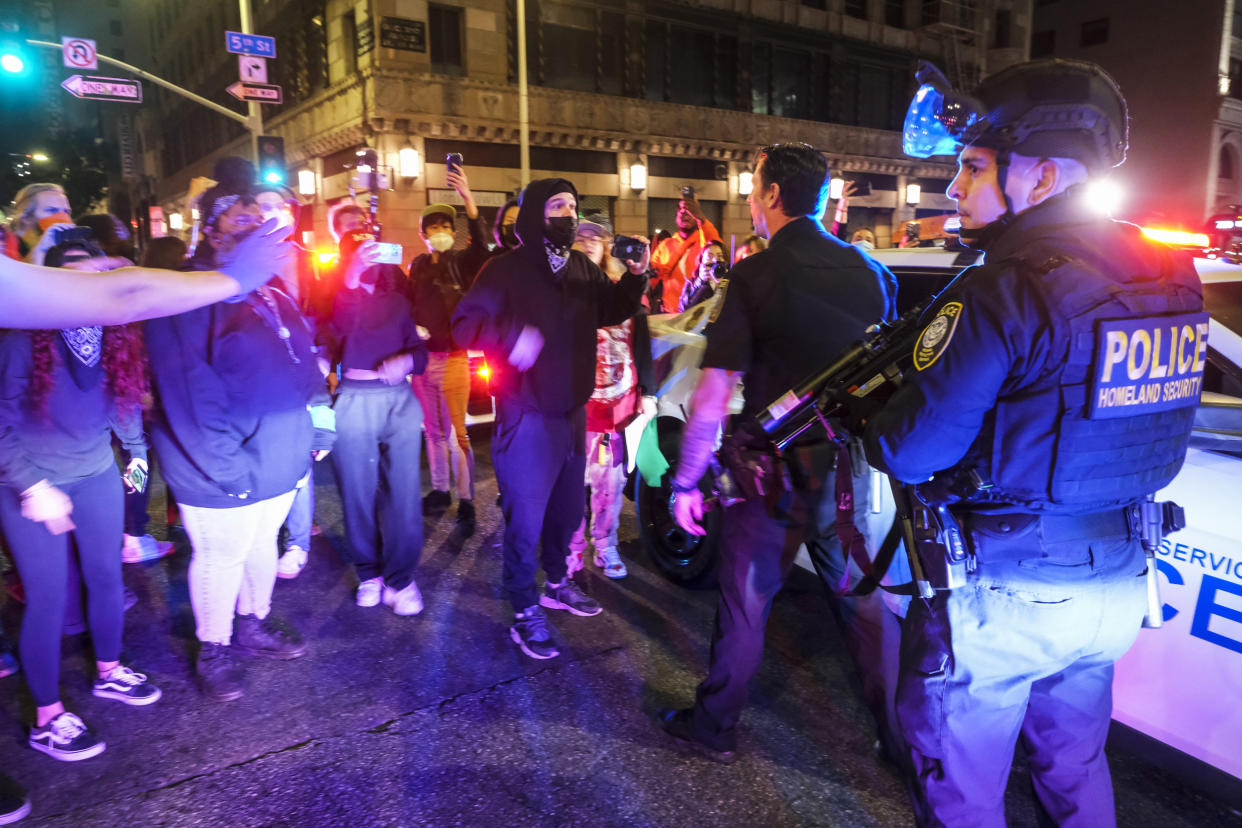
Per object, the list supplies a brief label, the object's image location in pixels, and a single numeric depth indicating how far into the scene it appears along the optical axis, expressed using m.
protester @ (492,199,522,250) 3.81
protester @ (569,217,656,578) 4.26
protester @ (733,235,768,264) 6.87
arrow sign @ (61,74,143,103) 13.30
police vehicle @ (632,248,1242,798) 2.14
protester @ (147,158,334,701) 2.93
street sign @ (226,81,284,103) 12.38
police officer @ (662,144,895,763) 2.44
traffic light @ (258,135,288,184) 11.45
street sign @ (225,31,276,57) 12.09
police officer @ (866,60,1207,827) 1.50
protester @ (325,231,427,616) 3.82
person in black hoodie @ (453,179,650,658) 3.37
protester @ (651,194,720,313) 7.40
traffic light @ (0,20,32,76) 13.02
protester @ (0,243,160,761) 2.65
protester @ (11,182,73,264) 4.03
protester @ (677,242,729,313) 6.75
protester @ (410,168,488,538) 5.27
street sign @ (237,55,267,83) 12.60
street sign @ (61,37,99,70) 13.84
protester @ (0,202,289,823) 1.70
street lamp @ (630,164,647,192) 21.95
